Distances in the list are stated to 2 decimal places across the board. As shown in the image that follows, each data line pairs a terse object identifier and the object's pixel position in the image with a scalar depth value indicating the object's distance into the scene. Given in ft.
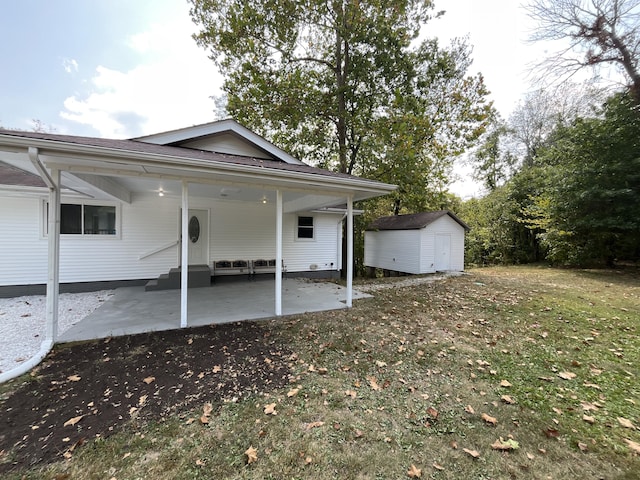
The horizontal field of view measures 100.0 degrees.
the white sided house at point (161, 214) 12.71
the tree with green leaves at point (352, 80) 35.42
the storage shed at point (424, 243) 43.14
